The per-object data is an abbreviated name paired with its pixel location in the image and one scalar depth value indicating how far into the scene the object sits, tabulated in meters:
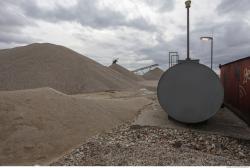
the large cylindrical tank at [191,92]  8.57
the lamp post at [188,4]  10.24
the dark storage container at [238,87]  9.58
